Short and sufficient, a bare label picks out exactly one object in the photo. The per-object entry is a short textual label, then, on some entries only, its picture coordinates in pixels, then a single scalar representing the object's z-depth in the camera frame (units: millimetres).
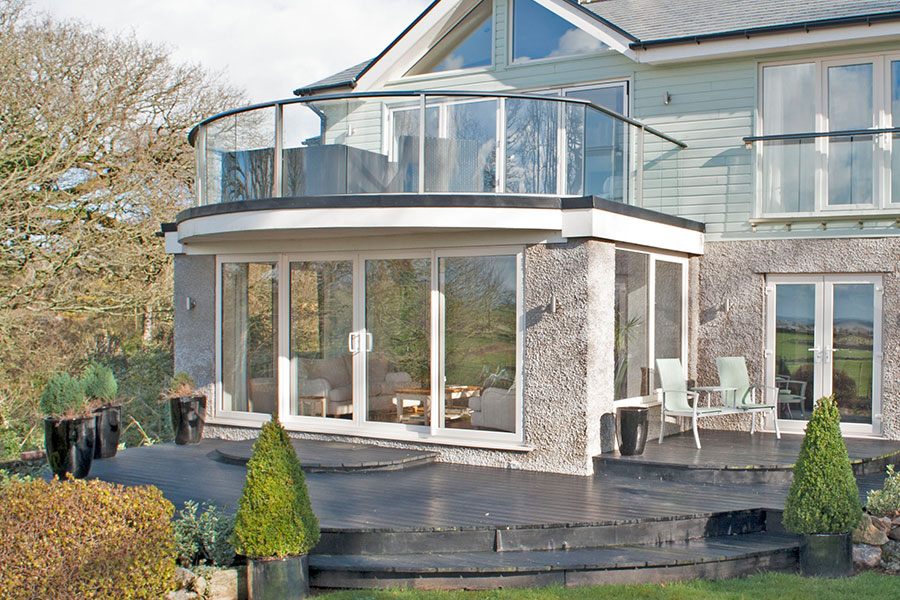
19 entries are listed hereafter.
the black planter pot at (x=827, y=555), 6668
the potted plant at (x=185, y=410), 11250
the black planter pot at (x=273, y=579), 5969
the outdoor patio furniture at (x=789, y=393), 11305
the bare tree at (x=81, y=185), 16109
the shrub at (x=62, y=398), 9352
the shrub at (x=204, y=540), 6344
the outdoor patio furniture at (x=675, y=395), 9969
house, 9391
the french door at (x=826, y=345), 10914
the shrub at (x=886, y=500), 7066
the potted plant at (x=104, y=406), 10328
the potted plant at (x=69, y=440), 9109
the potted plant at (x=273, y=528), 5938
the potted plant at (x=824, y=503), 6621
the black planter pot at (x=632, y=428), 9289
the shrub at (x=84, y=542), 5266
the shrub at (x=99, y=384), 10695
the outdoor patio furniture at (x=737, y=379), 11023
